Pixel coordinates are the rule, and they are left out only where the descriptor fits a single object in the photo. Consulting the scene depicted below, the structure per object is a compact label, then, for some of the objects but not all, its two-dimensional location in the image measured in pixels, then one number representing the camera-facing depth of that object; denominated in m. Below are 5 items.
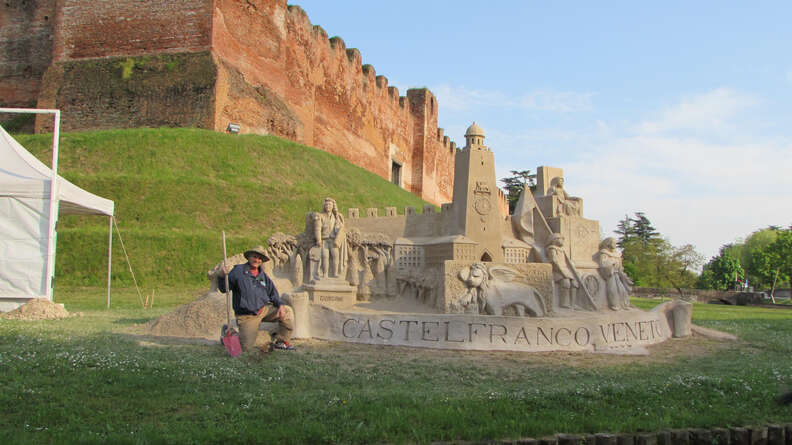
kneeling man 7.44
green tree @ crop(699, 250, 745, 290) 47.50
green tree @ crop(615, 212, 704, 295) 47.41
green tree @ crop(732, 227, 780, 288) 43.03
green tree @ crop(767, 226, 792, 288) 40.00
